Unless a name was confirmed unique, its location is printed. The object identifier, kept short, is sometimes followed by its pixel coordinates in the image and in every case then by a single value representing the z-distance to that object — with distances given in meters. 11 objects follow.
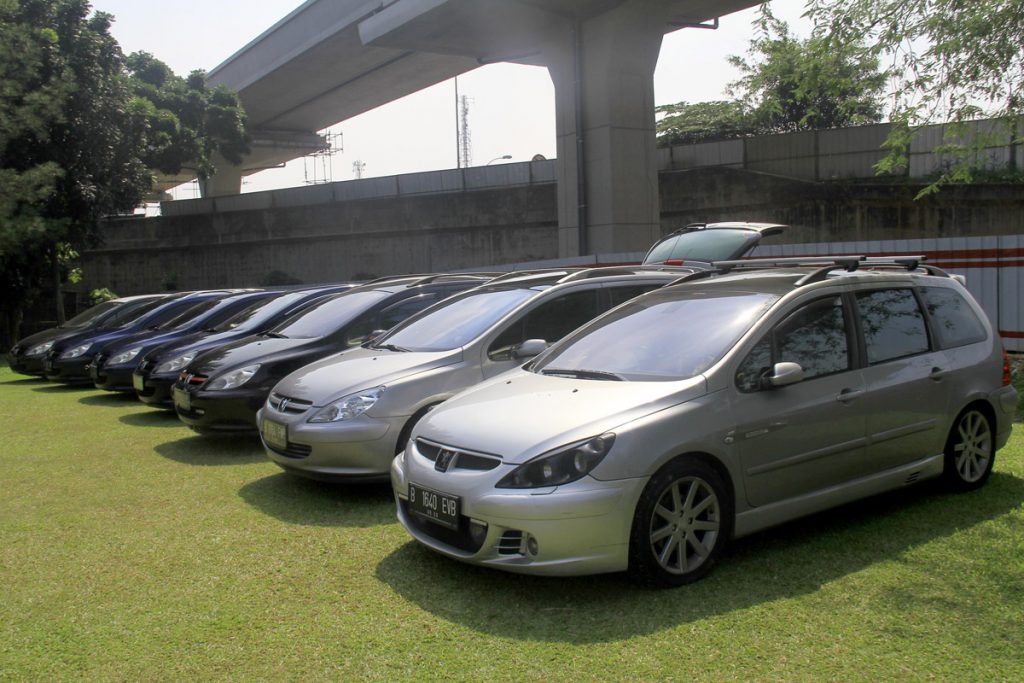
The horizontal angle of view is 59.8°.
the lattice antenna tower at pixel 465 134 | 73.45
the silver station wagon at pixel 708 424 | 4.26
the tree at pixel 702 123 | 39.38
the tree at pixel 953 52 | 6.71
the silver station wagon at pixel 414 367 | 6.23
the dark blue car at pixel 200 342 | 10.26
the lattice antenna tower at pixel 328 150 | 47.75
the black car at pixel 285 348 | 8.26
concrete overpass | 17.56
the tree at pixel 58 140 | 22.91
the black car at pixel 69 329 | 16.39
